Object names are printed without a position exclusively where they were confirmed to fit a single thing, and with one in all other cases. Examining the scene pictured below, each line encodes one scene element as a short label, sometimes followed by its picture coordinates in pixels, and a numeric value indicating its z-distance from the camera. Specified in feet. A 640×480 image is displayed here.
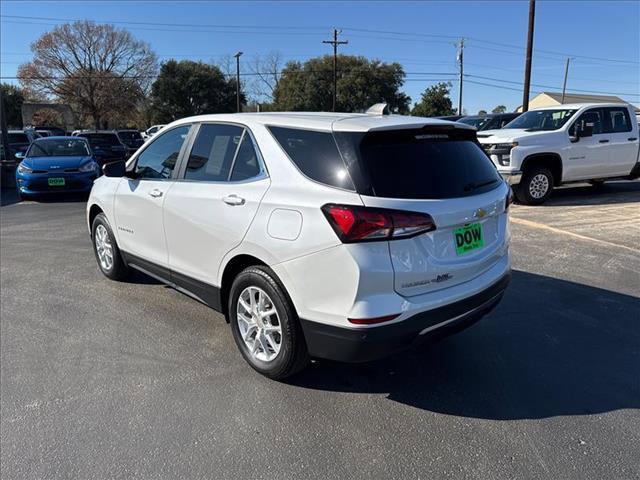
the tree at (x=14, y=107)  206.49
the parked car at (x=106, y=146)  59.11
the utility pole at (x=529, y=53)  67.31
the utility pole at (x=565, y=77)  255.23
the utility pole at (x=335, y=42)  162.61
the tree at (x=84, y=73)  164.55
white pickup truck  32.91
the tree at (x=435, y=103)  175.94
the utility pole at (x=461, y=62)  172.55
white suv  9.01
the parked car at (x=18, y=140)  60.29
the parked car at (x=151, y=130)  100.57
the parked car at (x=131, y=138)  88.79
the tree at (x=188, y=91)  194.80
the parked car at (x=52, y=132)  92.61
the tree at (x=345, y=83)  193.88
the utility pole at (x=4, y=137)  54.90
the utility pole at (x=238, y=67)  184.91
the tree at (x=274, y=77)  232.12
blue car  39.01
